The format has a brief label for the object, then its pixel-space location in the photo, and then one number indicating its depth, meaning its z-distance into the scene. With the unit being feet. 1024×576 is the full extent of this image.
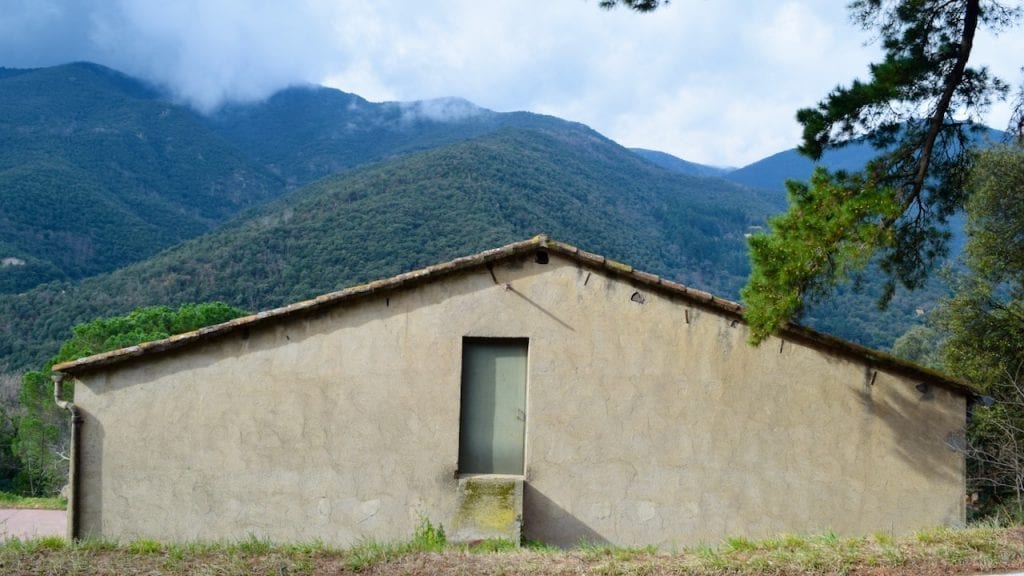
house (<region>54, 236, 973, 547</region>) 29.91
